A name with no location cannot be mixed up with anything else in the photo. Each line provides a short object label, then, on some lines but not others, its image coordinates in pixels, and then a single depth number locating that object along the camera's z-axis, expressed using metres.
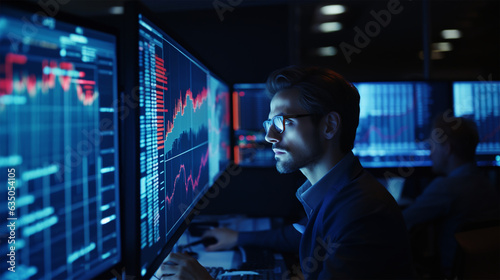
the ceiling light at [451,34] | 2.89
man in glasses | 0.93
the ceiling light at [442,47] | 2.77
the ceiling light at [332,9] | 2.78
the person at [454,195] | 1.94
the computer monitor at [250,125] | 2.44
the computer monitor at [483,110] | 2.56
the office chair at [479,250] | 1.51
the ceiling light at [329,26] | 3.10
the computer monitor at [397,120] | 2.55
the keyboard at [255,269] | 1.34
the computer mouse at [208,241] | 1.77
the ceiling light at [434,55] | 2.75
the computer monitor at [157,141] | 0.78
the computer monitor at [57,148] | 0.55
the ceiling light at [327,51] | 3.18
